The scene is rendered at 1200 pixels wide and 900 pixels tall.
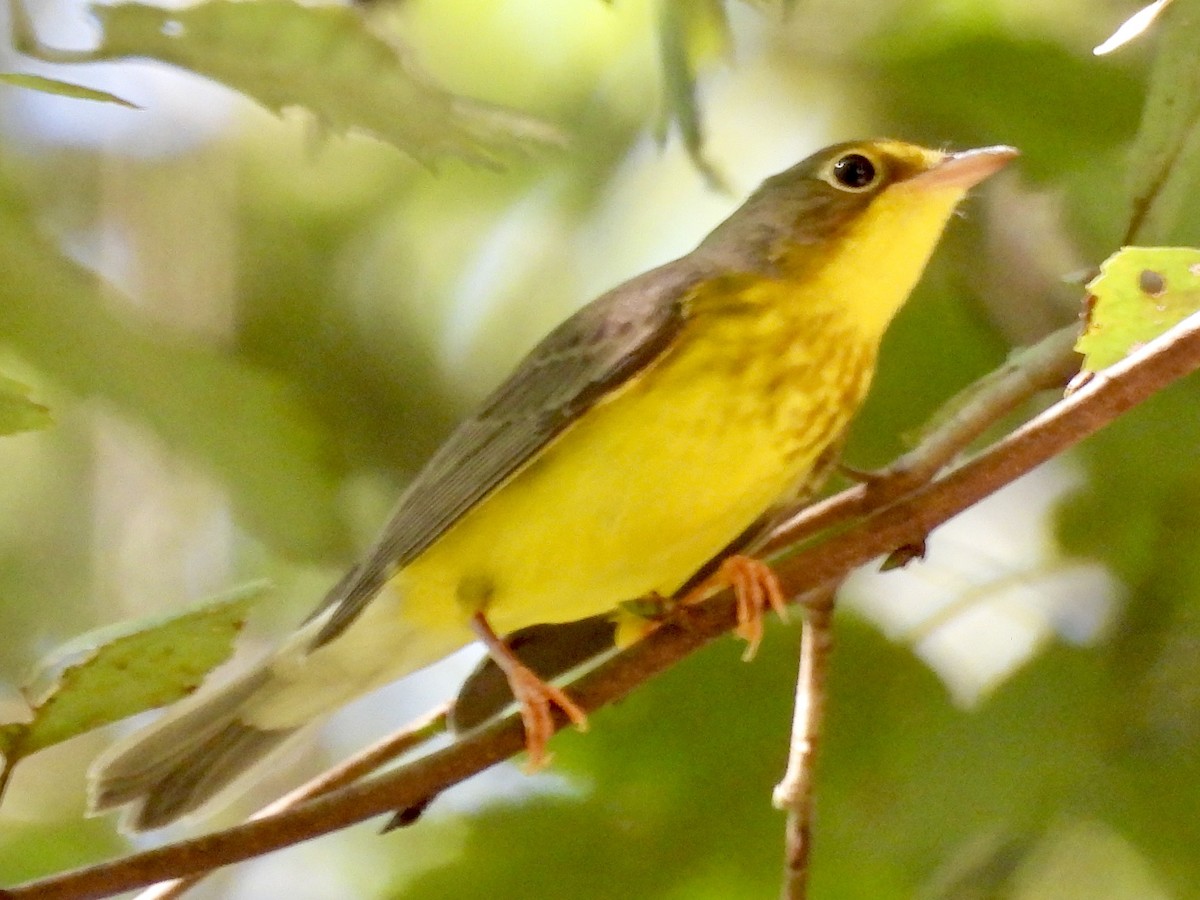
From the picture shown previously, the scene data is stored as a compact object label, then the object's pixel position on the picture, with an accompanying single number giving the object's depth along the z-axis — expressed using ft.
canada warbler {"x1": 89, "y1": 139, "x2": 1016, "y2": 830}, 8.39
